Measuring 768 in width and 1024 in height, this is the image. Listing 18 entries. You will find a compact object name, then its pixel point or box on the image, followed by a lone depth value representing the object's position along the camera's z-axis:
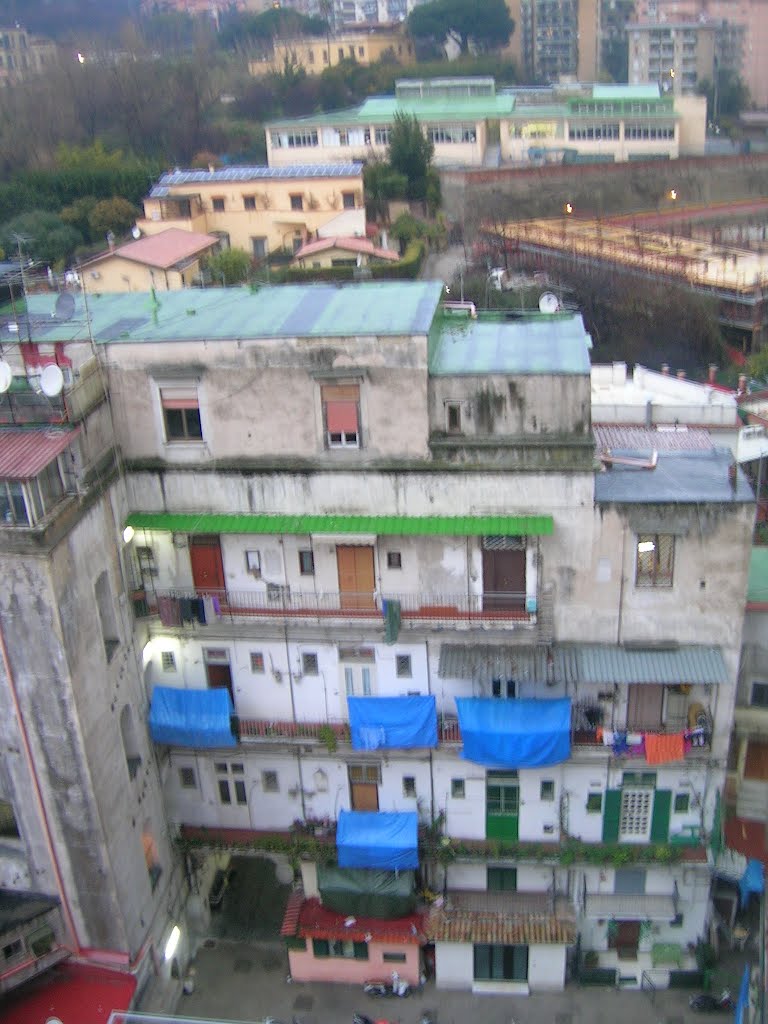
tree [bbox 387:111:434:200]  62.44
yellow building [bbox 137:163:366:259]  58.00
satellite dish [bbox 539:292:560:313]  26.14
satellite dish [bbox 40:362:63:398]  18.53
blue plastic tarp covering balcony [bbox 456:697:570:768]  21.44
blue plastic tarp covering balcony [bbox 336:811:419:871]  23.20
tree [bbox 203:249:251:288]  50.31
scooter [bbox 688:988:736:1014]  24.03
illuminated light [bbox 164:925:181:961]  24.06
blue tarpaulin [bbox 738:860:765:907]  24.28
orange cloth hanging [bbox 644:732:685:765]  21.84
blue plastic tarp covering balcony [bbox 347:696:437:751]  22.11
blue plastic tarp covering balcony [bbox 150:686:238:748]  22.77
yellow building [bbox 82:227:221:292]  48.72
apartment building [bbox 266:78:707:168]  73.75
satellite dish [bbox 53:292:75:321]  21.50
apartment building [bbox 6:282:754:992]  20.91
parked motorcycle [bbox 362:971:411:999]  24.58
